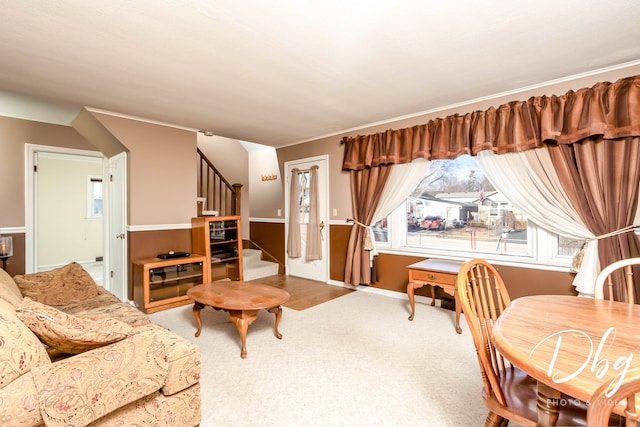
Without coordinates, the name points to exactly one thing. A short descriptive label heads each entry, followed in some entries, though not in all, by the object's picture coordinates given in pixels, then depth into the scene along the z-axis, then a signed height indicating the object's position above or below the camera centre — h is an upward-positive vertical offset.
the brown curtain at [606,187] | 2.46 +0.20
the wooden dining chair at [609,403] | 0.56 -0.38
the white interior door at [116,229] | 3.90 -0.21
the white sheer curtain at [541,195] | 2.65 +0.16
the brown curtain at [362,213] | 4.12 -0.01
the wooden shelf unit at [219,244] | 4.07 -0.45
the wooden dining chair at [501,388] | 1.10 -0.73
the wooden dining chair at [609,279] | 1.55 -0.36
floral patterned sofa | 1.13 -0.66
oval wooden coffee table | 2.49 -0.76
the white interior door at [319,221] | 4.85 -0.17
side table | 2.98 -0.66
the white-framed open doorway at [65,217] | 5.86 -0.07
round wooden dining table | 0.84 -0.44
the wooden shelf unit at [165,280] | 3.53 -0.83
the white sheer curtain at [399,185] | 3.75 +0.35
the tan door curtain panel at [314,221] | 4.91 -0.14
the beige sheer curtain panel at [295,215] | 5.23 -0.05
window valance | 2.47 +0.84
